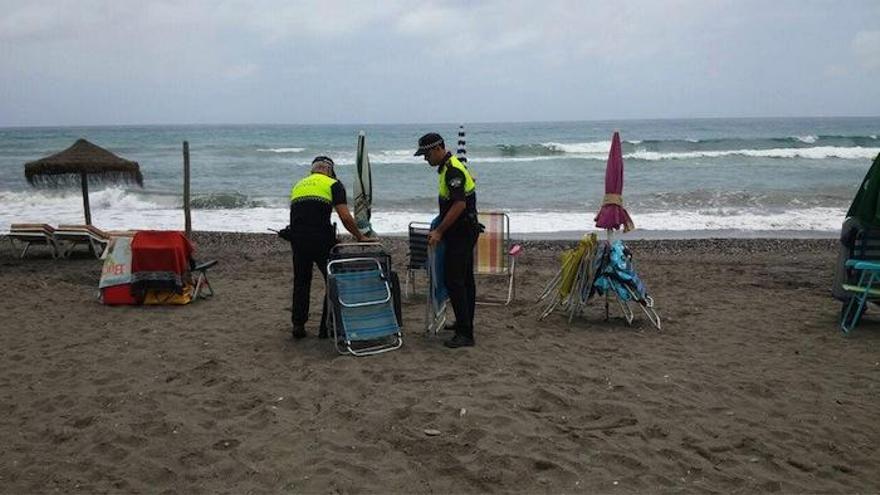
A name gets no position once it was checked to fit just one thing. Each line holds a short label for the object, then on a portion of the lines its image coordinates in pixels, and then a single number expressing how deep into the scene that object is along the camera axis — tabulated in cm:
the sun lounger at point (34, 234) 1013
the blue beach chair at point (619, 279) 603
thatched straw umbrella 1077
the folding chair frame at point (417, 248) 716
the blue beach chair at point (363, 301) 537
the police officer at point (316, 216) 542
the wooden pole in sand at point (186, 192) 1044
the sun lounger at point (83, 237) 1009
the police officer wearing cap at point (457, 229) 519
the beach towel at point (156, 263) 693
